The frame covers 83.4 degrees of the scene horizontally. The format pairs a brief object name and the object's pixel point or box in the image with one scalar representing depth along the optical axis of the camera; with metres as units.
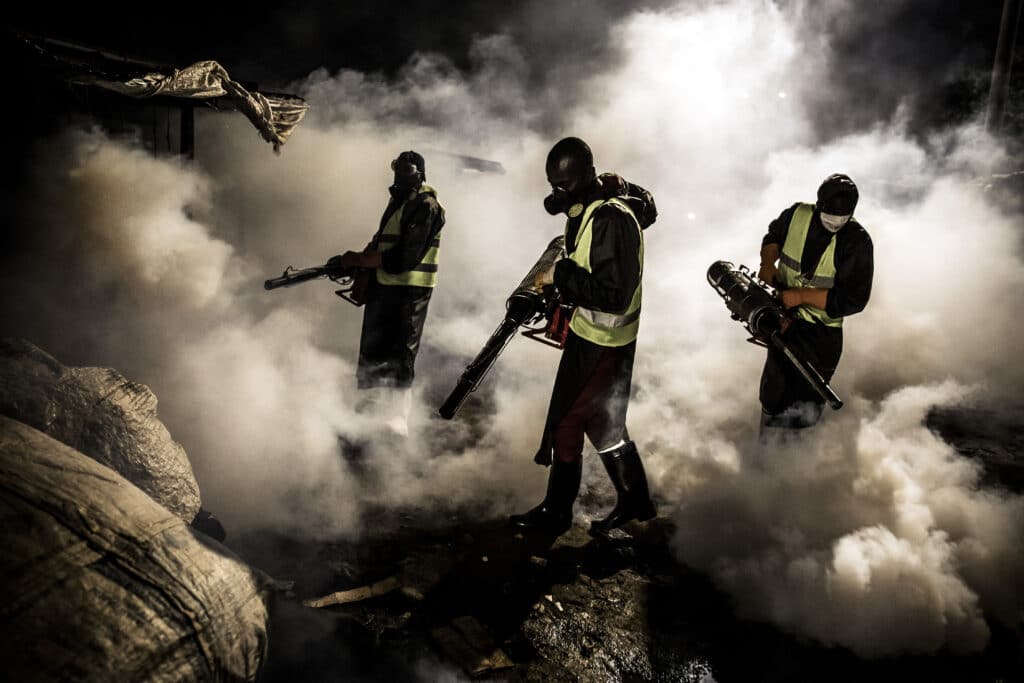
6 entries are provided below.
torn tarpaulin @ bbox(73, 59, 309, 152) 4.64
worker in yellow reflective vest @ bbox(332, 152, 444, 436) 4.64
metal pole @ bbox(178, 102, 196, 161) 6.63
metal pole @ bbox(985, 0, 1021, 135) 12.40
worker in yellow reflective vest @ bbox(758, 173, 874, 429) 3.61
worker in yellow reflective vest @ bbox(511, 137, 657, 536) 3.17
